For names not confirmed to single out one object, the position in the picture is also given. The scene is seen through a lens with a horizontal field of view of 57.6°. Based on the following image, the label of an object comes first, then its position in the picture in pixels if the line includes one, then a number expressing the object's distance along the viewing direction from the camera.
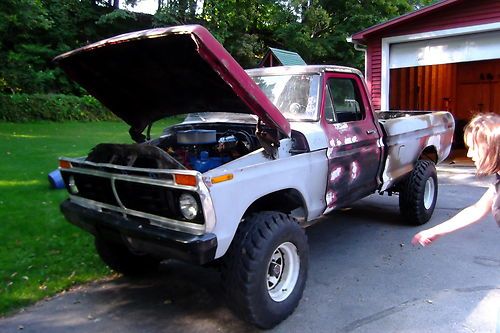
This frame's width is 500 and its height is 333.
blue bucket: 7.33
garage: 10.70
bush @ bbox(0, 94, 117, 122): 18.41
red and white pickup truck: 3.06
